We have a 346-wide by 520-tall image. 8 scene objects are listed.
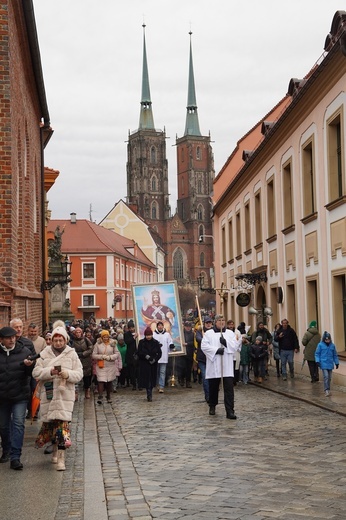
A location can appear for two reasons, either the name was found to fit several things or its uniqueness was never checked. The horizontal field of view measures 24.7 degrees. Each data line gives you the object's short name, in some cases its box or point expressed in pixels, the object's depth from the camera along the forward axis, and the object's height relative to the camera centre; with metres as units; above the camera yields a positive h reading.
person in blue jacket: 16.12 -0.67
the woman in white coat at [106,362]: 16.55 -0.65
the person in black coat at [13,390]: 8.67 -0.63
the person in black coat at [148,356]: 16.94 -0.58
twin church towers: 130.00 +24.01
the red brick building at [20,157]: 13.30 +3.58
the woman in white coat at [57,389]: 8.80 -0.64
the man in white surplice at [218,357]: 13.33 -0.50
